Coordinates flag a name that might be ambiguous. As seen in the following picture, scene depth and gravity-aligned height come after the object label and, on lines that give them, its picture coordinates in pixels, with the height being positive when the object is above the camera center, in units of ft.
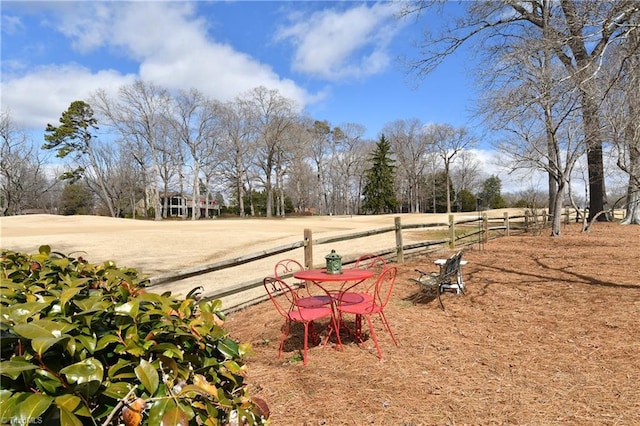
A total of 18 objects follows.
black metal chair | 18.84 -3.96
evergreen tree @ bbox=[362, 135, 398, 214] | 166.81 +11.99
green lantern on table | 14.16 -2.09
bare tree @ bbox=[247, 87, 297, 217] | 137.18 +30.81
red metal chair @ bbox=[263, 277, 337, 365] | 12.96 -3.77
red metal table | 13.31 -2.44
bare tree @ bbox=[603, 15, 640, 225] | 21.55 +5.77
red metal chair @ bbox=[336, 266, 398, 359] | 13.27 -3.62
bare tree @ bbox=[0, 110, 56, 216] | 122.66 +14.07
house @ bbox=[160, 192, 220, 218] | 230.68 +5.11
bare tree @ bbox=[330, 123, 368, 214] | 180.86 +22.26
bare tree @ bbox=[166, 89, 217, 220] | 139.09 +28.44
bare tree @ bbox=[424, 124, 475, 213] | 162.61 +28.78
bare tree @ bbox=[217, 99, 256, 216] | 142.00 +26.10
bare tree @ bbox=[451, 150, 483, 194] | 203.01 +16.15
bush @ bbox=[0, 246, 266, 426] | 3.03 -1.41
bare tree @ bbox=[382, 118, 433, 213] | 177.78 +26.02
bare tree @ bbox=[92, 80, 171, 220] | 128.98 +30.83
